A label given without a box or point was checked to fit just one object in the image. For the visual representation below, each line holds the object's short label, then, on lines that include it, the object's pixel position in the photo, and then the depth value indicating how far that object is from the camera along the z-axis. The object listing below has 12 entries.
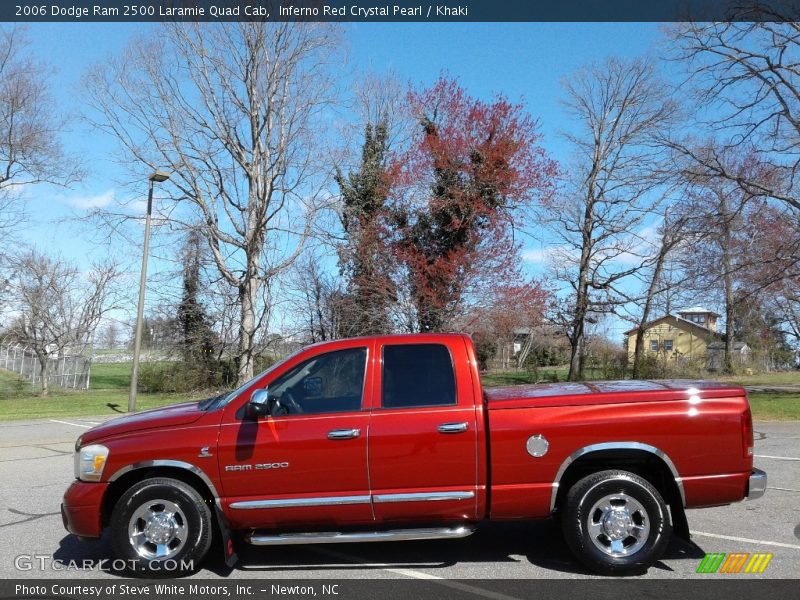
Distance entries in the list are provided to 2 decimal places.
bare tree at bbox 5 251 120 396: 37.28
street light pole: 21.32
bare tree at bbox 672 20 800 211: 21.28
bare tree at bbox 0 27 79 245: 28.91
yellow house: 68.51
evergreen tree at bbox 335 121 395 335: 25.72
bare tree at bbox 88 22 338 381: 27.19
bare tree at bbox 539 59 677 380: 35.31
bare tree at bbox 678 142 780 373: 22.30
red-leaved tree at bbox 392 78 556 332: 24.41
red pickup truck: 4.86
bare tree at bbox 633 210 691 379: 31.88
